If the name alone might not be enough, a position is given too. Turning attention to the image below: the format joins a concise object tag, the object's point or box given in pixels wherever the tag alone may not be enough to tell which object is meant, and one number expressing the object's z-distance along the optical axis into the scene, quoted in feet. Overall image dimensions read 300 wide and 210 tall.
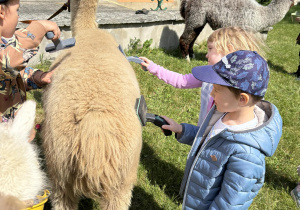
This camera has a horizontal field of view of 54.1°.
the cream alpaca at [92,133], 5.48
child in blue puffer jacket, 5.50
